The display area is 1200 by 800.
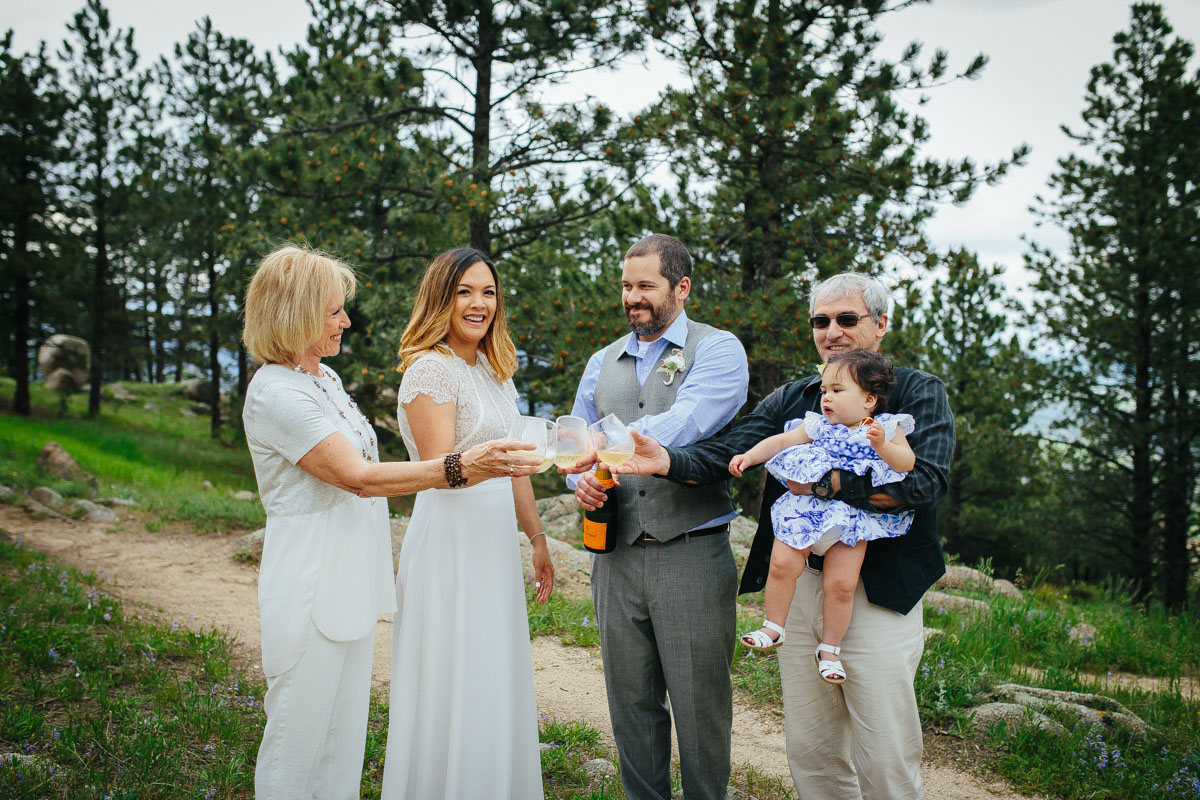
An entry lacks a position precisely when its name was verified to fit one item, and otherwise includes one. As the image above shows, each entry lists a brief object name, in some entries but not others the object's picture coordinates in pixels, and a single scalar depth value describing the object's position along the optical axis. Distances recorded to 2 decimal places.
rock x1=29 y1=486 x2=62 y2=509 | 9.82
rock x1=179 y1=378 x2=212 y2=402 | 29.84
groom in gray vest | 3.02
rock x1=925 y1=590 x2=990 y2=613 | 6.48
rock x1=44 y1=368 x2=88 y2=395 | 24.77
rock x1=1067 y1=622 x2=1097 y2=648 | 6.20
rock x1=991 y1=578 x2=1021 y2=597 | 7.76
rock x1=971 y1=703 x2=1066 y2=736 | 4.25
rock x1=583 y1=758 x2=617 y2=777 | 3.89
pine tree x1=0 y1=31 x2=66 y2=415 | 20.09
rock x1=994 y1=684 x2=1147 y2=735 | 4.33
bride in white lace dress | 2.92
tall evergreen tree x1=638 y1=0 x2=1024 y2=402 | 8.57
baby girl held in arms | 2.64
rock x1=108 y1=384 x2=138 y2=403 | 26.78
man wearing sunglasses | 2.64
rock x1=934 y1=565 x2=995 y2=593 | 7.72
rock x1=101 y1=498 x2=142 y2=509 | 10.48
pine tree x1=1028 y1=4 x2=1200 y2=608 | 14.43
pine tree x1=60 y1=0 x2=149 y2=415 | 20.91
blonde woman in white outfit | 2.62
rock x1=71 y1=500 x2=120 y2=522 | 9.64
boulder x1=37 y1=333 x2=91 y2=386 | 25.66
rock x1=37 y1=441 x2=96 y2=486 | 11.78
